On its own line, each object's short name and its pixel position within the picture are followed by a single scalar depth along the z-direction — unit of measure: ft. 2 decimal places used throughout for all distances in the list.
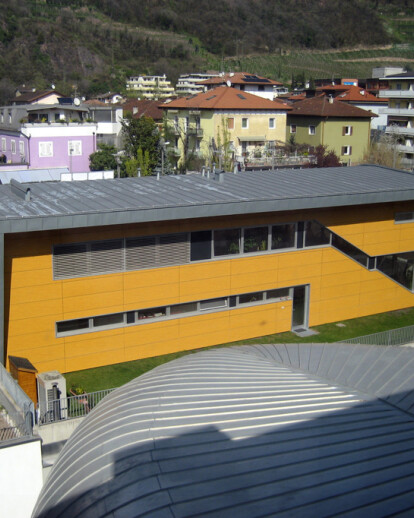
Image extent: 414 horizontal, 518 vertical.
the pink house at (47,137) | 138.49
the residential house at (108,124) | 172.26
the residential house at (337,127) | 164.34
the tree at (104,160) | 138.92
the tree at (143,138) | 142.61
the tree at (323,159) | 137.80
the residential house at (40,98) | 187.42
